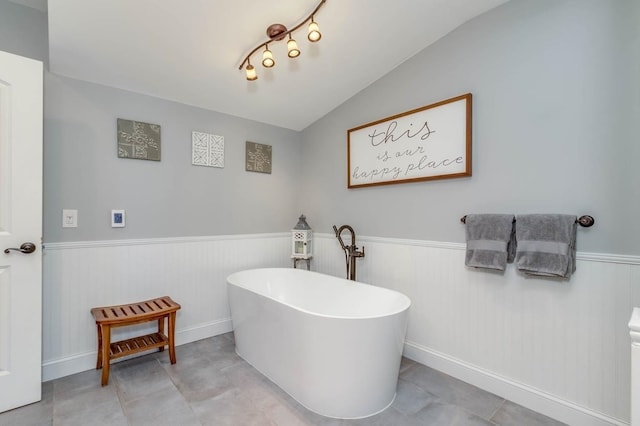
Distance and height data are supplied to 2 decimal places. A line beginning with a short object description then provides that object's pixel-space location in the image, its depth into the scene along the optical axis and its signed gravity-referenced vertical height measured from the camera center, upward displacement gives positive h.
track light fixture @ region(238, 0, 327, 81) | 1.67 +1.11
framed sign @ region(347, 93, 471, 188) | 2.03 +0.53
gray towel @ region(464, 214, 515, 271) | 1.78 -0.17
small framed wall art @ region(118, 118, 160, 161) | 2.24 +0.57
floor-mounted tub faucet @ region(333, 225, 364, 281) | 2.56 -0.35
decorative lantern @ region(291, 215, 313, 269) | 3.01 -0.29
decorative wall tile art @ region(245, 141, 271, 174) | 2.95 +0.57
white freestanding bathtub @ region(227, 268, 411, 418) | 1.58 -0.81
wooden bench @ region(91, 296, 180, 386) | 1.91 -0.78
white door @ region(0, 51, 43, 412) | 1.64 -0.09
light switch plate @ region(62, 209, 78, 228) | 2.03 -0.05
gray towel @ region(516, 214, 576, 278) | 1.56 -0.17
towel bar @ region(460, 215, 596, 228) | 1.53 -0.04
